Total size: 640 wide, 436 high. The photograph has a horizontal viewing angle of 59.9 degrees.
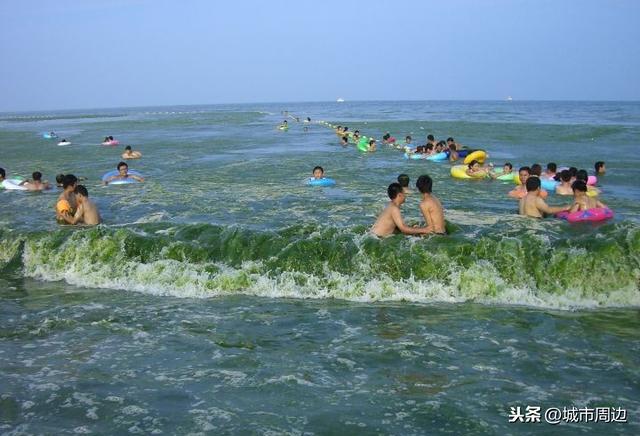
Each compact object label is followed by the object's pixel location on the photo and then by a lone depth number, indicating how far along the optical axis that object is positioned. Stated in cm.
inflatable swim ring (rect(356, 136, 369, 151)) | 2556
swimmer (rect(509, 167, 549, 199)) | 1370
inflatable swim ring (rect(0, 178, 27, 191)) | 1678
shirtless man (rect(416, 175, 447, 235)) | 977
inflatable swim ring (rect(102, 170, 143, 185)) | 1736
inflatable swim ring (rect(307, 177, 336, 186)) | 1636
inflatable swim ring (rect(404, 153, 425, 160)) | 2250
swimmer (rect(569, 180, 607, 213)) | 1099
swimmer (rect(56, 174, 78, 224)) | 1169
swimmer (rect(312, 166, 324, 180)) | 1641
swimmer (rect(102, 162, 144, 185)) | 1734
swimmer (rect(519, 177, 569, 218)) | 1120
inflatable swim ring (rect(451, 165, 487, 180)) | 1748
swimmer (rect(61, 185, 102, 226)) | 1152
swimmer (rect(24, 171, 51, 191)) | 1647
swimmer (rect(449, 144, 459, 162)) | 2181
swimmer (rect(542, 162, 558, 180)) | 1554
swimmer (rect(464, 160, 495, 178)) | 1739
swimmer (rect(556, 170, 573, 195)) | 1398
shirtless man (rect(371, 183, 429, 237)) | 947
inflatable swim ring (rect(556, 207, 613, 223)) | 1091
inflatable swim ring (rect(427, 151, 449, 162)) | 2217
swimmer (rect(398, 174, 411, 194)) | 1201
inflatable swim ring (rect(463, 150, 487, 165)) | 1856
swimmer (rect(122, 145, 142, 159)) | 2436
